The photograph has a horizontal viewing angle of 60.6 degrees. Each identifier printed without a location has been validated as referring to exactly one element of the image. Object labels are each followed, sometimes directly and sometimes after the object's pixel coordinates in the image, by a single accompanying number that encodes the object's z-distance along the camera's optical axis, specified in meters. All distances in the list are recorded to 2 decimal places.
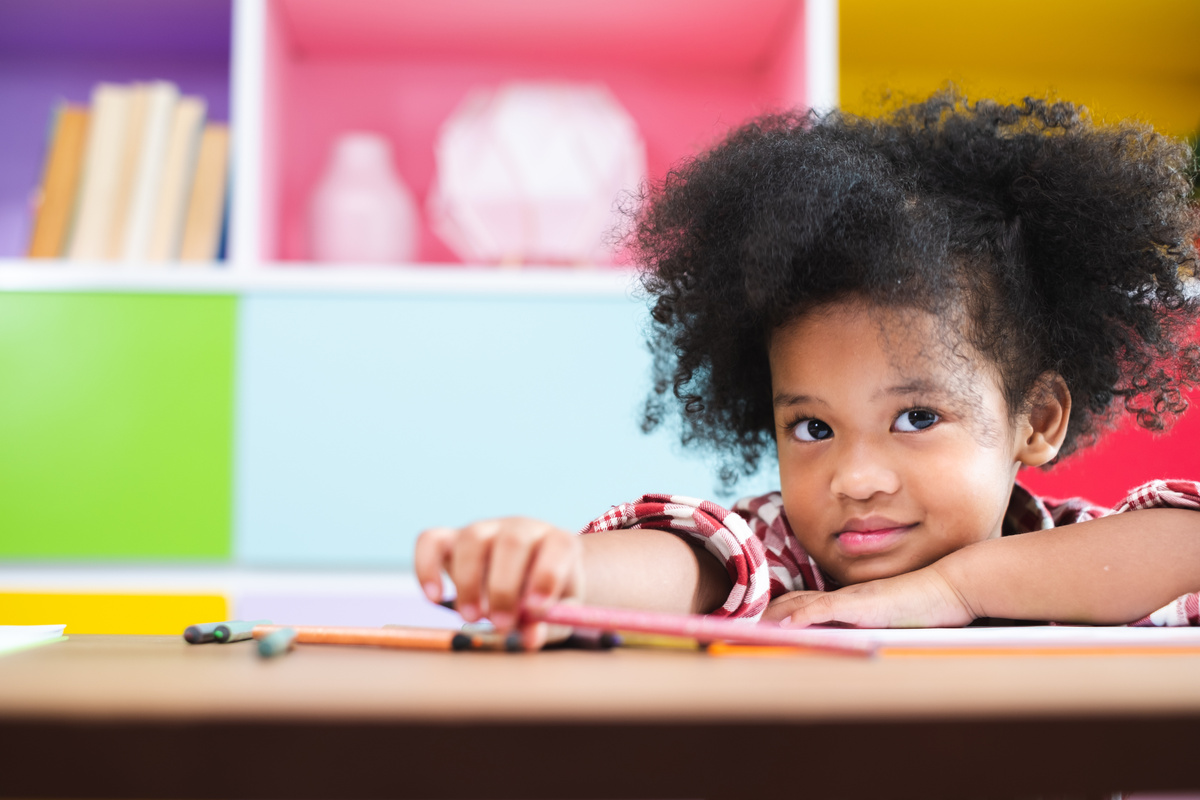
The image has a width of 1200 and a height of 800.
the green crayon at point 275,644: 0.39
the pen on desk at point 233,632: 0.47
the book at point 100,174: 1.73
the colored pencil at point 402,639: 0.43
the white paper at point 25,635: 0.44
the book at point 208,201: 1.74
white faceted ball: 1.89
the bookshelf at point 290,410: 1.65
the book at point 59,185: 1.74
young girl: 0.75
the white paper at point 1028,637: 0.45
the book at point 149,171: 1.72
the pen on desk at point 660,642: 0.43
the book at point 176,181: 1.73
